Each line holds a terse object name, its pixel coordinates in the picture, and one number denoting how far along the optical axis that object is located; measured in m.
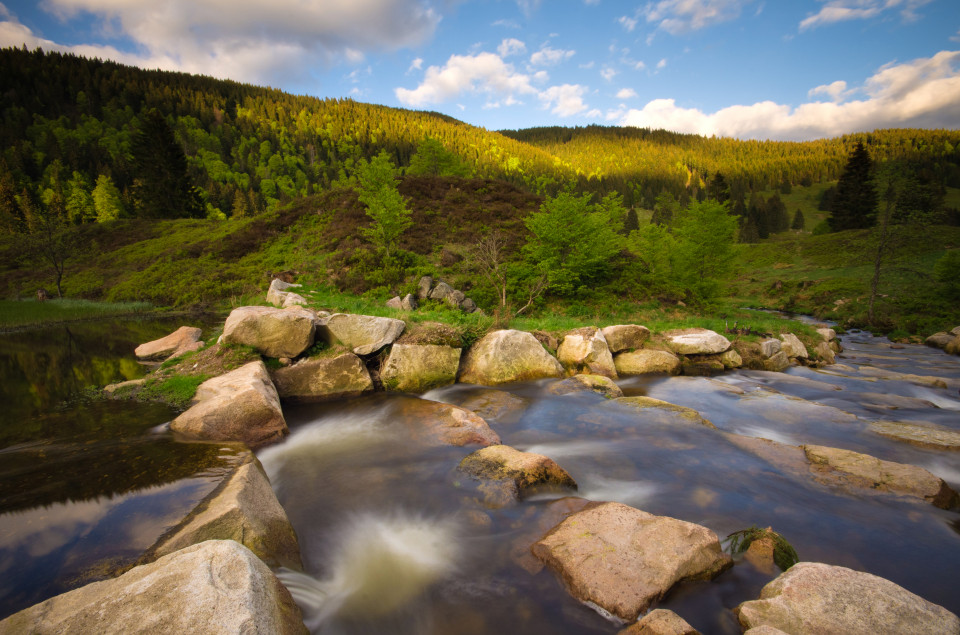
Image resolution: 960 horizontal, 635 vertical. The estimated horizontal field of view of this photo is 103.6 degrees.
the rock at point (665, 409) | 8.70
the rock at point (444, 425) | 7.59
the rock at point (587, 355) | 12.39
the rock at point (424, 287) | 19.48
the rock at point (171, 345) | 12.36
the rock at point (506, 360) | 11.30
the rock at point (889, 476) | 5.58
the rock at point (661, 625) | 3.15
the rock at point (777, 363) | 14.05
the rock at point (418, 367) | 10.48
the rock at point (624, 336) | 13.35
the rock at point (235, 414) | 6.90
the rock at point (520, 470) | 5.78
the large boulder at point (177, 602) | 2.45
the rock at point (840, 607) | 3.12
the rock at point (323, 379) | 9.59
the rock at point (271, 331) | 9.73
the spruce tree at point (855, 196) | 53.75
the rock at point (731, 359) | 13.83
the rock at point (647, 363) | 12.84
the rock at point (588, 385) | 10.44
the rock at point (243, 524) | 3.81
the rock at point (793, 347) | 14.82
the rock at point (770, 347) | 14.28
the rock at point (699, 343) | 13.74
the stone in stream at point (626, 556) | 3.73
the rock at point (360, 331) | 10.55
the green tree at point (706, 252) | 21.39
